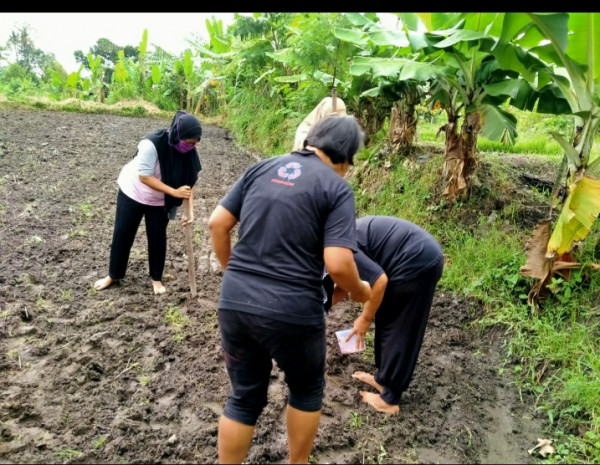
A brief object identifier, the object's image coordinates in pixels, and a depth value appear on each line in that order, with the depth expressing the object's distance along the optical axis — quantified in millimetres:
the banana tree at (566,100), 3111
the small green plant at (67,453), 2254
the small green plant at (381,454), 2420
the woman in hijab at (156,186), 3479
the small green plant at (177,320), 3411
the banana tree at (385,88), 3951
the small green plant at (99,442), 2346
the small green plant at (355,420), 2654
